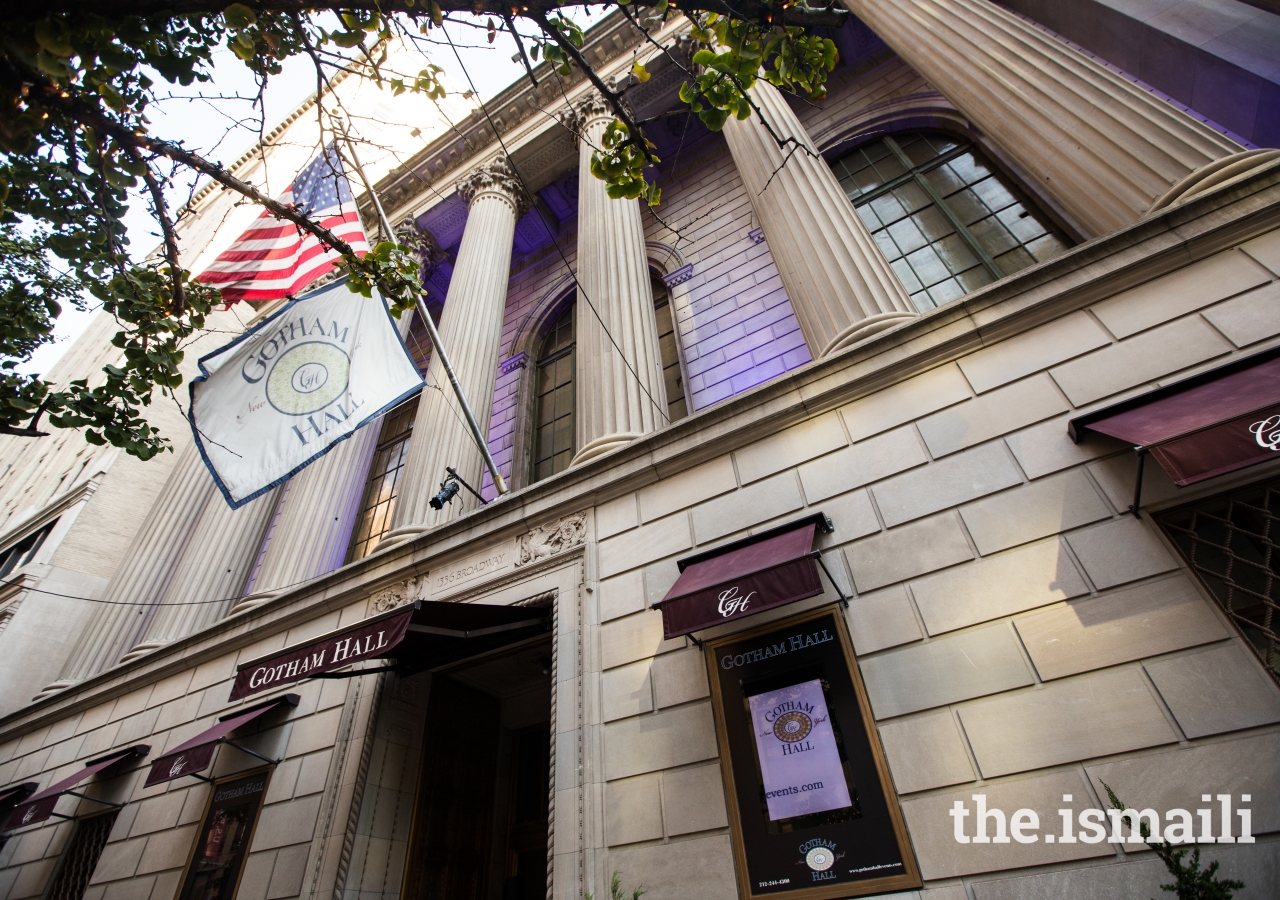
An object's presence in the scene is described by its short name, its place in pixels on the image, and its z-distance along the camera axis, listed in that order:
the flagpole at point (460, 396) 9.04
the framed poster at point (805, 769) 4.77
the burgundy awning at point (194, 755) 8.55
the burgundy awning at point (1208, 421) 4.33
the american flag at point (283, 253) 10.08
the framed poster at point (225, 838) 8.19
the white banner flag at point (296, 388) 8.53
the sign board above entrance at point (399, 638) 7.02
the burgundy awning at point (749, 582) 5.47
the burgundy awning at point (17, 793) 11.94
